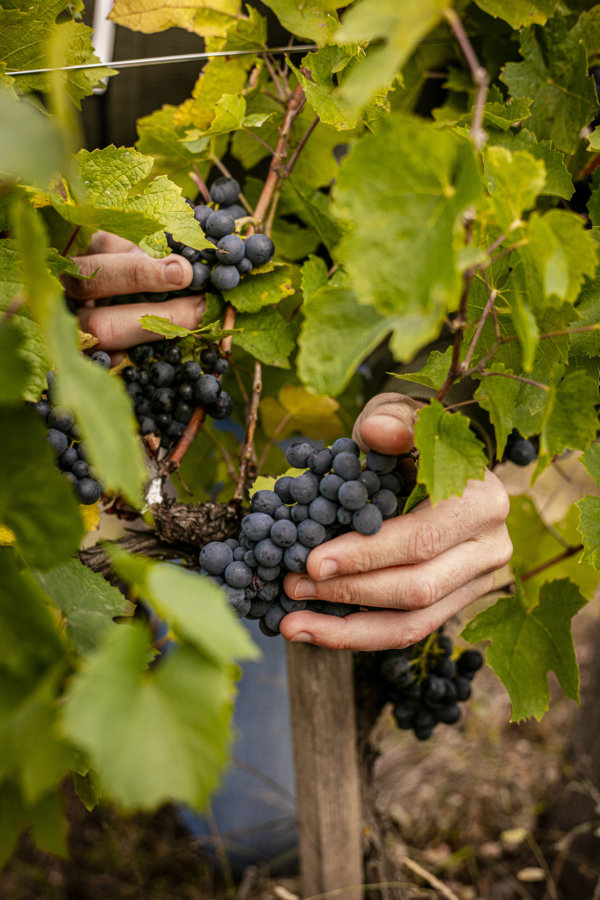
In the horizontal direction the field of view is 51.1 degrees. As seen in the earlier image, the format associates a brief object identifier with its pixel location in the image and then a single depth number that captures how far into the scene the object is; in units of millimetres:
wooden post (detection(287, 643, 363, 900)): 1188
